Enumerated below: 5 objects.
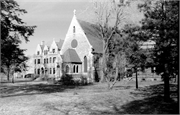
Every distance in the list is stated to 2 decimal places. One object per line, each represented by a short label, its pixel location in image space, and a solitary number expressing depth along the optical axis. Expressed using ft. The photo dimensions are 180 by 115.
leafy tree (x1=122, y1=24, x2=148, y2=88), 41.86
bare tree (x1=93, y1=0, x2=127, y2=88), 88.80
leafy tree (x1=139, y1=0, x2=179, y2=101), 34.57
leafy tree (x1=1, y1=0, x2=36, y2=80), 58.85
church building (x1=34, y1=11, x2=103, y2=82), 131.03
